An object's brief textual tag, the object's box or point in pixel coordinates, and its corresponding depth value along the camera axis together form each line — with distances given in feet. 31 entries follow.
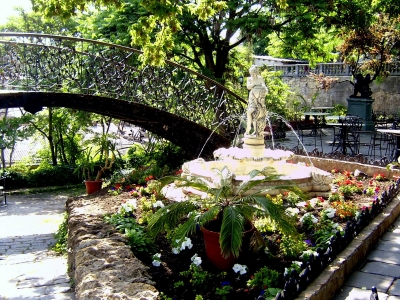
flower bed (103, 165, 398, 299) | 14.46
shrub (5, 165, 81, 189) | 49.70
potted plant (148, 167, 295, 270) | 14.69
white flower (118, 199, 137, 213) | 23.18
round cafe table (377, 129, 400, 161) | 31.74
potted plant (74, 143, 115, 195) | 37.60
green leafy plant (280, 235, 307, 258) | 16.83
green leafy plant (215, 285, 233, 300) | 14.08
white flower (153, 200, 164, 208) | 23.49
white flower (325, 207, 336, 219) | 20.95
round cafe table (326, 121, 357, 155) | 39.93
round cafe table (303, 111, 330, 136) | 55.61
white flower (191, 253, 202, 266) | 16.11
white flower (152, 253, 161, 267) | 16.66
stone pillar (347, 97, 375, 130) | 64.34
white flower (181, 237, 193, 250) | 17.66
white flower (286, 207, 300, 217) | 20.73
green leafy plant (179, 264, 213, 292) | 14.98
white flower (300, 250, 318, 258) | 16.52
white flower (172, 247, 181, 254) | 17.71
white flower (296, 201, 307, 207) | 23.64
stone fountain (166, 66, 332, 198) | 26.14
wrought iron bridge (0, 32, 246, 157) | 30.40
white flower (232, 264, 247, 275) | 15.46
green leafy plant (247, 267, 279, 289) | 14.47
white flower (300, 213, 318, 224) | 20.42
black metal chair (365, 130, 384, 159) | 43.57
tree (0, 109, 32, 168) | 50.21
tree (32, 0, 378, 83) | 46.49
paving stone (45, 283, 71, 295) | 18.67
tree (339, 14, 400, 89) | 59.93
